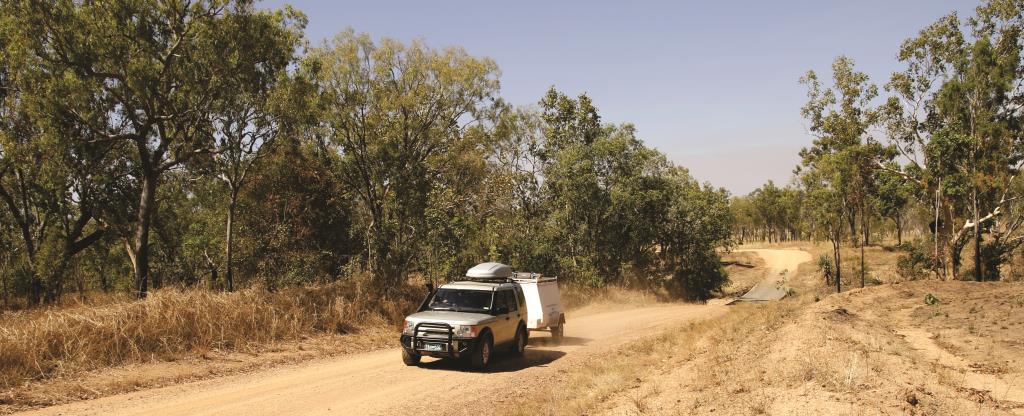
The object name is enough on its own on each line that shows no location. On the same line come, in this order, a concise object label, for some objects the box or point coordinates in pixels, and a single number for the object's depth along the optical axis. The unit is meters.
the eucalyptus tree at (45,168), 20.84
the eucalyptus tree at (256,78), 23.31
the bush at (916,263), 40.43
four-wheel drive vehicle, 14.37
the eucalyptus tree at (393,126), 28.39
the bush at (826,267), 49.47
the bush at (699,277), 45.25
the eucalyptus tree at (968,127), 33.38
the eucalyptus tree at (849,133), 38.56
